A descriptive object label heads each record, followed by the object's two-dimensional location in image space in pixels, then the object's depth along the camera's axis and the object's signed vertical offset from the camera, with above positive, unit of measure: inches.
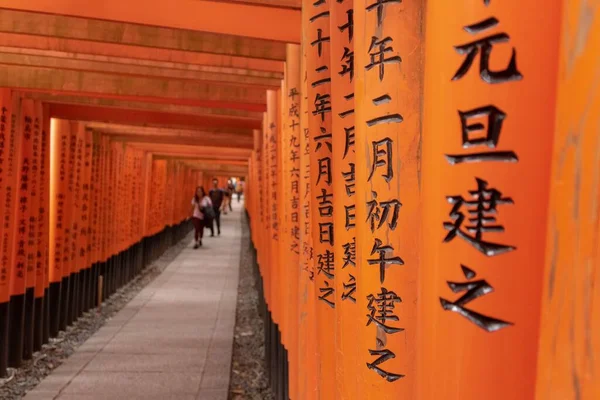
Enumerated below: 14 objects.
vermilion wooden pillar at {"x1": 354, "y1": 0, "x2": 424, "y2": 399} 65.9 +2.4
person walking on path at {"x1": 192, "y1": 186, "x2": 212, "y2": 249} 739.4 -14.8
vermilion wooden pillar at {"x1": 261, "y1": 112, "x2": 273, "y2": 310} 283.2 -14.2
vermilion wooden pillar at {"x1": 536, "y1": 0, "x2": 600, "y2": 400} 34.5 -1.2
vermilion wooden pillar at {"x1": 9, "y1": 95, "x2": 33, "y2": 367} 259.9 -19.9
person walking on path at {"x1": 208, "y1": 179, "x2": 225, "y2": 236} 901.2 -4.3
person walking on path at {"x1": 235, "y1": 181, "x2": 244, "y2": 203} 1938.2 +20.6
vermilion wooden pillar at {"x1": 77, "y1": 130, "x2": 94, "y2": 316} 358.9 -18.4
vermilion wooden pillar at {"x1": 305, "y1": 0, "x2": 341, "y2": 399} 102.0 +4.1
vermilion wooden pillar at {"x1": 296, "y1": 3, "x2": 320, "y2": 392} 113.3 -15.5
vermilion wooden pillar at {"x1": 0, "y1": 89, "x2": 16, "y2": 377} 243.6 -6.5
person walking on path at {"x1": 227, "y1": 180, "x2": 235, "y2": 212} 1584.0 +21.0
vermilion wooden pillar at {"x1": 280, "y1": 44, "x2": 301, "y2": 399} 163.8 -0.7
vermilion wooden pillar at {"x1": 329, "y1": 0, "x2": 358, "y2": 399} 85.8 +3.5
